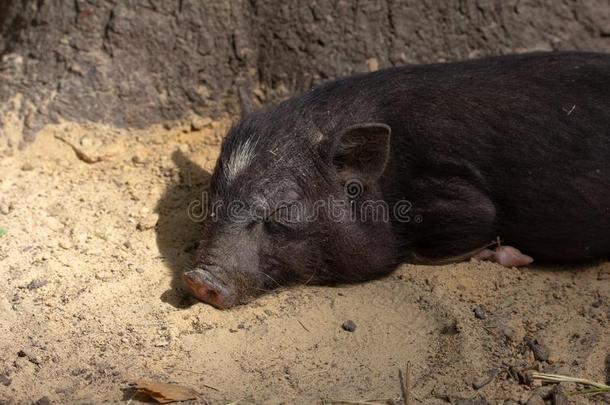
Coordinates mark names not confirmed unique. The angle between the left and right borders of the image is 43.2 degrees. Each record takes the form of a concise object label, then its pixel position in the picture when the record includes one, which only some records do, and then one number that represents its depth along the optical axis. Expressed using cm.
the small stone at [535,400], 338
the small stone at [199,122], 570
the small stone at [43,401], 335
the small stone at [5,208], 481
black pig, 442
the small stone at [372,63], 560
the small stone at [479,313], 401
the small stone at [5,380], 346
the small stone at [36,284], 416
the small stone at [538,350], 368
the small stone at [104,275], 429
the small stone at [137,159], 542
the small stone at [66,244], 454
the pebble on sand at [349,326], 393
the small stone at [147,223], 479
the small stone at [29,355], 361
